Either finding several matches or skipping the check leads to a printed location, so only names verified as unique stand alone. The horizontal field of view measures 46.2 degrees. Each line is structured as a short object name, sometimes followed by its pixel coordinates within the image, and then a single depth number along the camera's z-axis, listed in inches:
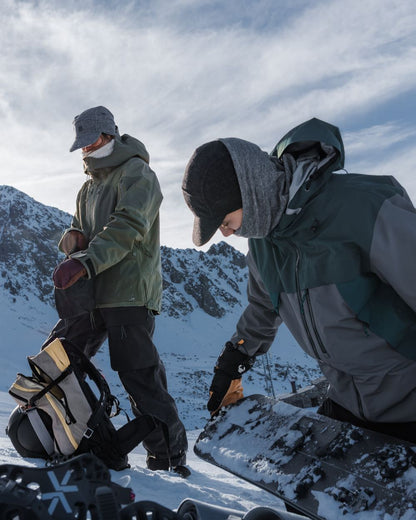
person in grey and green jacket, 71.5
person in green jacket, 128.3
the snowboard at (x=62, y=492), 52.1
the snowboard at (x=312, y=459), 69.0
